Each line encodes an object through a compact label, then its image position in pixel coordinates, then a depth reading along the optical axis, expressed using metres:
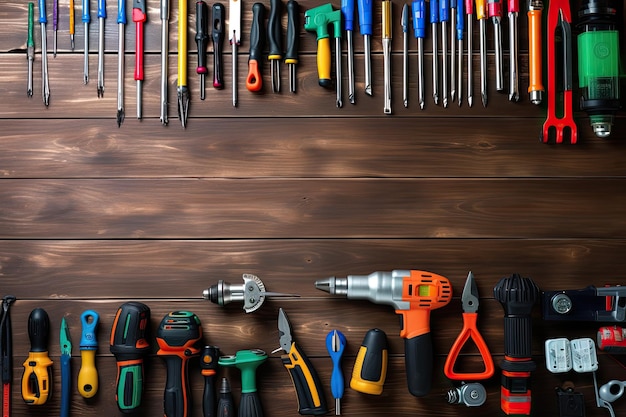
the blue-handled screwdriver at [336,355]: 1.85
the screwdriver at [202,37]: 1.88
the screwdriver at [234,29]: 1.89
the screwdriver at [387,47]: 1.89
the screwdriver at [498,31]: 1.86
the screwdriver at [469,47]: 1.89
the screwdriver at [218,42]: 1.89
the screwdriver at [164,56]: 1.88
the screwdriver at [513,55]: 1.88
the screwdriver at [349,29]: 1.89
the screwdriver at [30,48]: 1.89
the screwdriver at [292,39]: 1.88
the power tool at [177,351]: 1.78
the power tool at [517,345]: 1.79
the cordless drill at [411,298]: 1.81
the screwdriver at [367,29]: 1.88
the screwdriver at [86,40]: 1.89
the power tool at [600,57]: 1.83
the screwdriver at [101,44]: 1.89
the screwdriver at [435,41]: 1.89
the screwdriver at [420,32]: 1.89
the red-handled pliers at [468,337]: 1.84
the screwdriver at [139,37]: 1.88
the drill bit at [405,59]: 1.90
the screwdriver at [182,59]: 1.88
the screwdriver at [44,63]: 1.89
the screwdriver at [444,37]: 1.89
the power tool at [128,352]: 1.79
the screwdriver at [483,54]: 1.89
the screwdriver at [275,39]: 1.88
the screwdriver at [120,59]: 1.88
